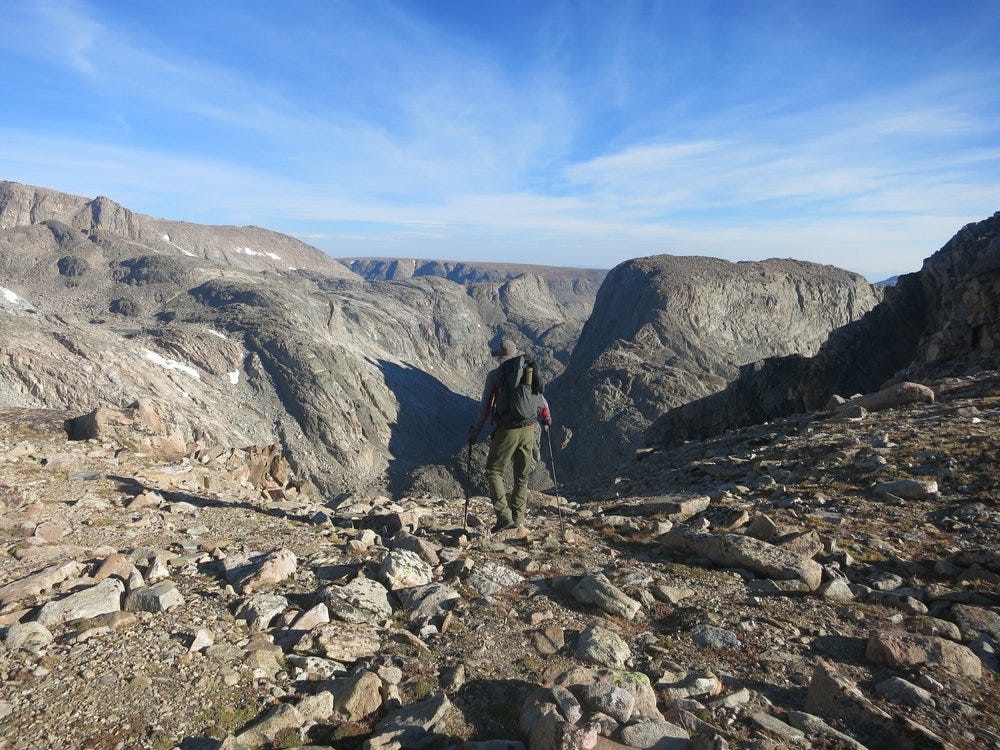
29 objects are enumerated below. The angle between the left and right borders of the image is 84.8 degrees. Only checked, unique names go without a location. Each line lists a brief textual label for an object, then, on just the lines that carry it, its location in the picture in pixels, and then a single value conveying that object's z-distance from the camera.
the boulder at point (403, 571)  6.18
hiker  8.43
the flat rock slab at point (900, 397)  15.27
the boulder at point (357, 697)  3.94
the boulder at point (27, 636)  4.38
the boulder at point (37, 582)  5.29
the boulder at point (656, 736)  3.44
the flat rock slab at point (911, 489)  8.77
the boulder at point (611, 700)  3.71
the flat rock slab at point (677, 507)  9.61
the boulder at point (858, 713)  3.53
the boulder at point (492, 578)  6.28
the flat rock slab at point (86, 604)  4.88
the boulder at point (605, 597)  5.69
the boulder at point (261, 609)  5.13
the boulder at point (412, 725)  3.58
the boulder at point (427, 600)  5.57
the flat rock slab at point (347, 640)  4.76
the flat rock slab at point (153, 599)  5.21
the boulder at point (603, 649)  4.82
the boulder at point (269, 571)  5.89
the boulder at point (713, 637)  5.07
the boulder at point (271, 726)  3.57
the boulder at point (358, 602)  5.38
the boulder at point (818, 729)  3.53
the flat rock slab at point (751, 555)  6.30
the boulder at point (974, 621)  5.06
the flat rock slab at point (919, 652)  4.41
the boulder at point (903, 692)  4.05
